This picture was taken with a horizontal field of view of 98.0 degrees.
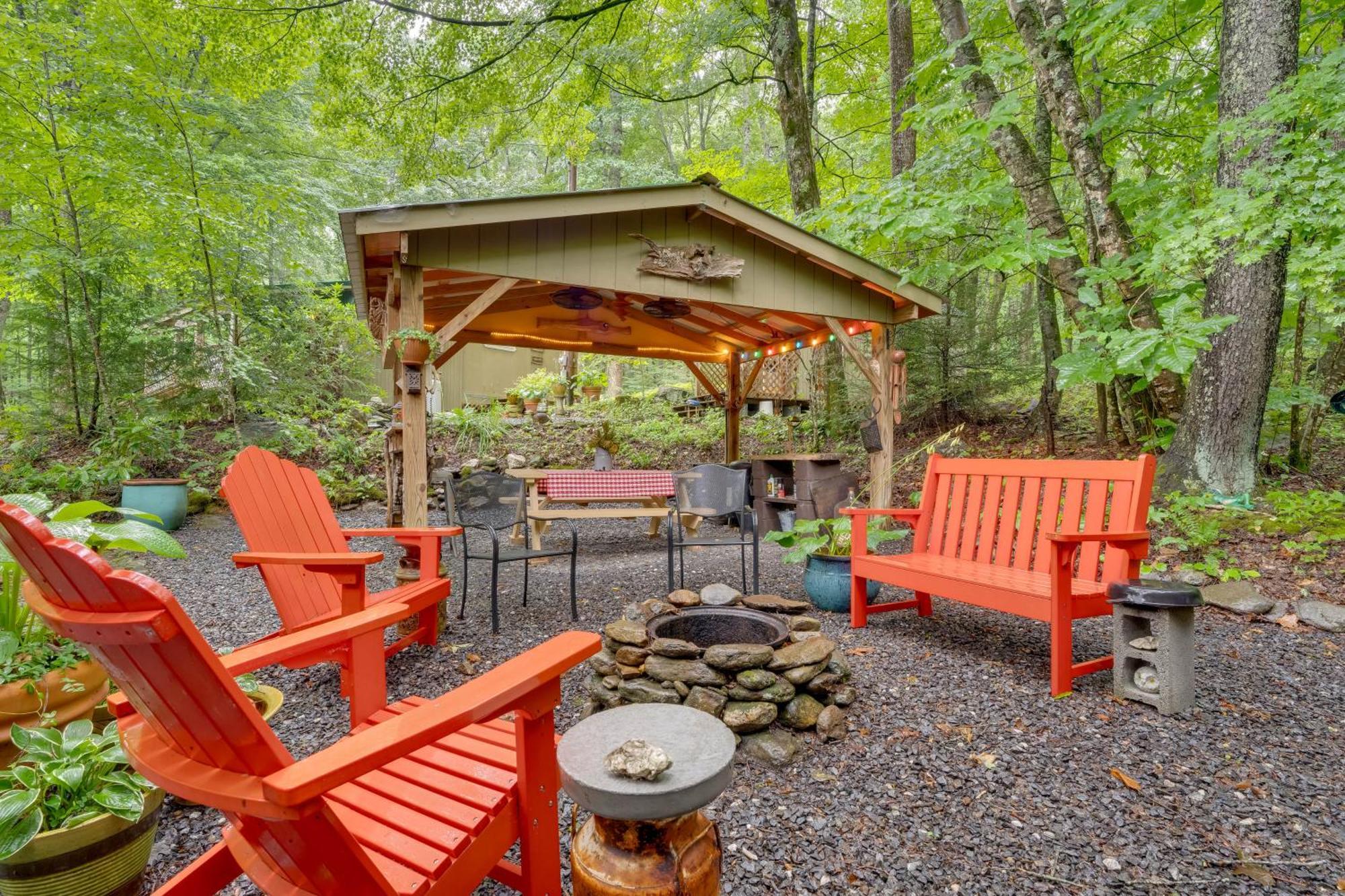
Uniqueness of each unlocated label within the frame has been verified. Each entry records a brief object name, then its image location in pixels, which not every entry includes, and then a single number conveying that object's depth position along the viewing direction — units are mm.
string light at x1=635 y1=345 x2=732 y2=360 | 7490
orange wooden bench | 2426
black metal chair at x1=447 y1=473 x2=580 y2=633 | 3967
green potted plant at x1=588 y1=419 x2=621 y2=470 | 8039
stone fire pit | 2143
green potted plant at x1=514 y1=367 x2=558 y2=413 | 10914
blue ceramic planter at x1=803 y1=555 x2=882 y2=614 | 3570
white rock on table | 1097
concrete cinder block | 2209
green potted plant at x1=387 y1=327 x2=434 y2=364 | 3557
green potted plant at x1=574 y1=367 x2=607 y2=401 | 11914
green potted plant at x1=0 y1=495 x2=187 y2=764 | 1530
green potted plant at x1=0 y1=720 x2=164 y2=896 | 1193
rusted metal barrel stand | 1069
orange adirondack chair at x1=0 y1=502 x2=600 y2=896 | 763
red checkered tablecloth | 5359
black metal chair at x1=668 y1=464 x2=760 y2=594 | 3984
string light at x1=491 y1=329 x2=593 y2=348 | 6609
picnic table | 5270
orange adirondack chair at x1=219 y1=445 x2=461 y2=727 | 1949
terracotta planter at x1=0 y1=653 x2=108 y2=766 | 1513
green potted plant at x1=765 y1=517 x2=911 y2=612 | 3580
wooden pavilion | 3711
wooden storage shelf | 5883
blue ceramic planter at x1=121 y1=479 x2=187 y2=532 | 5797
